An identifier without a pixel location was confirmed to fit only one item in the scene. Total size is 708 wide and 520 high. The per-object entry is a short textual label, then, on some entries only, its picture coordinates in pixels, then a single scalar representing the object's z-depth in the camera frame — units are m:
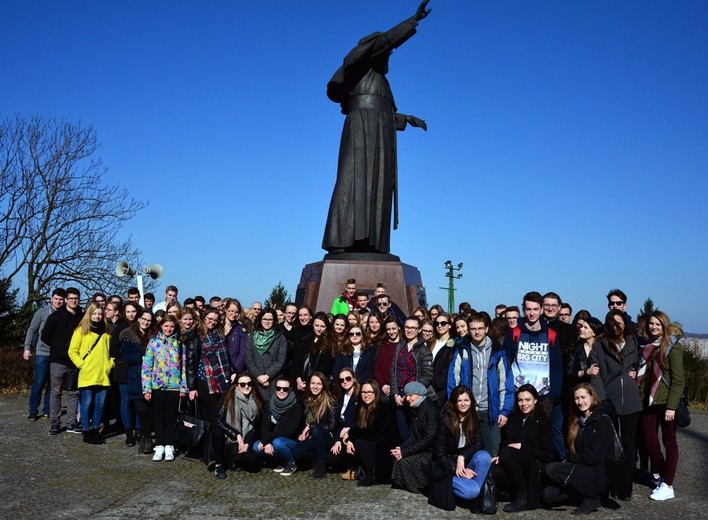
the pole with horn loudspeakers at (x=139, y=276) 12.43
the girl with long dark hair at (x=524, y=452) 5.27
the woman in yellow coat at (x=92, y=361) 7.73
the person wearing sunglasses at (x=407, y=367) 6.25
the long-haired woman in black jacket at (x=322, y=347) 6.88
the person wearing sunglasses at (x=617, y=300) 6.16
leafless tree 17.30
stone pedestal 9.98
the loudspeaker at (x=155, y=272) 13.48
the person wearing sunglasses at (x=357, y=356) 6.64
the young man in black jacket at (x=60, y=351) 8.12
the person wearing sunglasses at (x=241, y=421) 6.27
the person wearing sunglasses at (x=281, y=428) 6.26
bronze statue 10.75
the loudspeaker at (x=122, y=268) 12.63
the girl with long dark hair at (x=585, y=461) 5.17
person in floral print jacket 6.78
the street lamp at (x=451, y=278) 28.60
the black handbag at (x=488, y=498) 5.10
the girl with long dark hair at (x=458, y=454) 5.22
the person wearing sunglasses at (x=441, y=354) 6.35
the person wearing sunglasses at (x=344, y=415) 6.16
